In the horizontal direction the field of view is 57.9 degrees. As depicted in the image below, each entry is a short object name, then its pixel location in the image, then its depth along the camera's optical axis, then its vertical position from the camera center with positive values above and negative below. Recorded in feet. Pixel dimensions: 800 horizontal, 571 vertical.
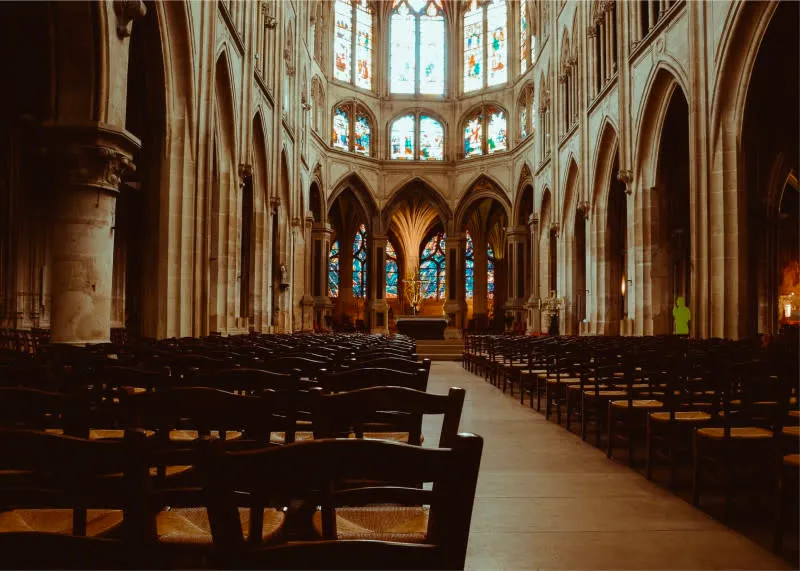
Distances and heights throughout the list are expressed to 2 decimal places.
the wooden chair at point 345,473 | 5.77 -1.31
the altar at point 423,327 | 110.83 -2.11
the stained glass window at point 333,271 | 152.46 +8.83
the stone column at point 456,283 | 139.64 +5.90
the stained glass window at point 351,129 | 135.44 +34.98
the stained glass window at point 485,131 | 138.92 +35.46
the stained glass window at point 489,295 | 160.35 +4.14
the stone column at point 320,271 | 130.11 +7.54
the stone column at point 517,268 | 135.33 +8.57
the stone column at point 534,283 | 120.16 +5.20
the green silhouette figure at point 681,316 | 55.77 -0.12
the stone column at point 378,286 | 139.86 +5.28
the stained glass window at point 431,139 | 143.33 +34.68
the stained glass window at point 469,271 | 160.96 +9.51
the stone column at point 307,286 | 122.62 +4.59
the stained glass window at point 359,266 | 154.92 +10.07
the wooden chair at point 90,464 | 5.95 -1.28
